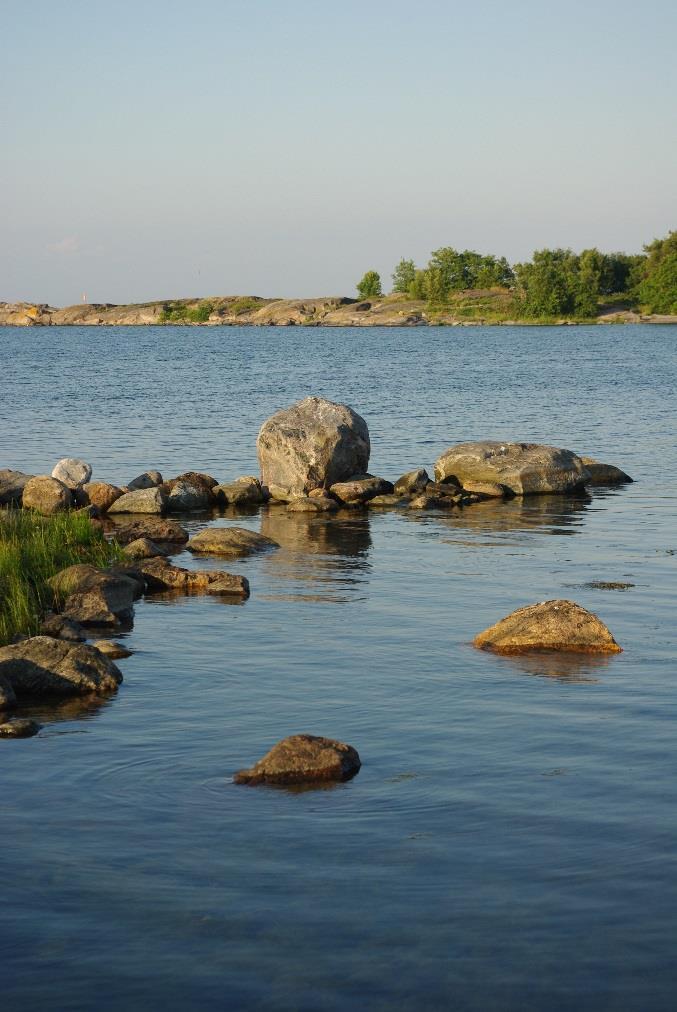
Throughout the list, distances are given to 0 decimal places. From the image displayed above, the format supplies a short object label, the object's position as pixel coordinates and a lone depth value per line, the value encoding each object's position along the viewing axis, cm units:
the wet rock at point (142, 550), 2080
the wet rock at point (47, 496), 2578
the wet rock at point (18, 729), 1209
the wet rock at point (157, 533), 2280
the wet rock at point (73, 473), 2780
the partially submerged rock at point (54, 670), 1341
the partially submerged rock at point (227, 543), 2198
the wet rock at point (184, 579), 1870
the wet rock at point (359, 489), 2809
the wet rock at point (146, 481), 2864
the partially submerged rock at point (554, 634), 1483
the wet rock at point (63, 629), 1530
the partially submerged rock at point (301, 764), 1064
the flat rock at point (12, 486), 2680
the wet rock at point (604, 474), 3070
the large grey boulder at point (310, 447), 2850
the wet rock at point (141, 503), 2688
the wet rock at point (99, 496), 2702
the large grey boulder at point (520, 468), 2908
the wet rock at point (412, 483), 2883
